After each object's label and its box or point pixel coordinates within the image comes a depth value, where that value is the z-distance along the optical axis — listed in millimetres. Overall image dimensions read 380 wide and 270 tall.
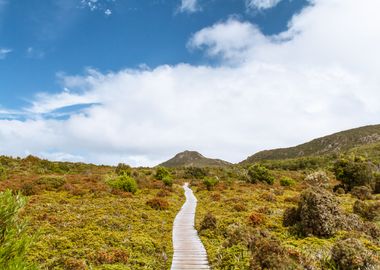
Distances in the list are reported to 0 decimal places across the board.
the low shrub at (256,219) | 23039
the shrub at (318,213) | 19844
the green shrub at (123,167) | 58259
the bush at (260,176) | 56000
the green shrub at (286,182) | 53694
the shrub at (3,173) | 44369
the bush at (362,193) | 38281
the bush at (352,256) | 13141
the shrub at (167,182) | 48875
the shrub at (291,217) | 22417
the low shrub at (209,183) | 48650
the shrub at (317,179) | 53772
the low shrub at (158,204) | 29516
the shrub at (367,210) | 26095
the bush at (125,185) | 39438
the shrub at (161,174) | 57500
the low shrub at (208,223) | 21500
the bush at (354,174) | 45906
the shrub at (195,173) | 74625
